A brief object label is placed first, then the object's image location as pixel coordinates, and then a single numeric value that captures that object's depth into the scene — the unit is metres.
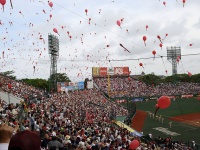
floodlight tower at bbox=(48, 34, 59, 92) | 45.61
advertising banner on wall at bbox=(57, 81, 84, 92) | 47.69
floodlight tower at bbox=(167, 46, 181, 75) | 75.59
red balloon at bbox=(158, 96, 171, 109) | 10.78
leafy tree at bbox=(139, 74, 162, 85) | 94.62
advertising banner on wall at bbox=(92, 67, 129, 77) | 70.31
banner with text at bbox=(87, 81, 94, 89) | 54.86
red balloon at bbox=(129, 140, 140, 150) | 10.71
